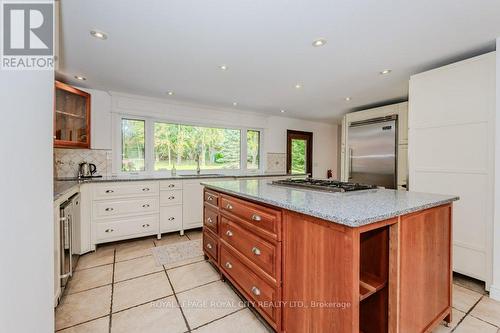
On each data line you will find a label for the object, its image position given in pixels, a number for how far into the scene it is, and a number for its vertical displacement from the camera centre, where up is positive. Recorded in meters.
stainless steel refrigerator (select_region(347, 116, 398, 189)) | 3.42 +0.22
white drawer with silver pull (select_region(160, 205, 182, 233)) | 3.26 -0.82
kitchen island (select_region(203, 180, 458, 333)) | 1.03 -0.53
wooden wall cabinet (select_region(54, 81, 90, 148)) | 2.65 +0.60
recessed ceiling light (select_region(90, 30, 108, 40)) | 1.75 +1.04
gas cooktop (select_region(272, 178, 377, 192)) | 1.69 -0.18
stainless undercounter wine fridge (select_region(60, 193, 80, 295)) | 1.81 -0.67
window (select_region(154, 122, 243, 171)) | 3.82 +0.32
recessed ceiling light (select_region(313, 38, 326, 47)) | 1.86 +1.04
